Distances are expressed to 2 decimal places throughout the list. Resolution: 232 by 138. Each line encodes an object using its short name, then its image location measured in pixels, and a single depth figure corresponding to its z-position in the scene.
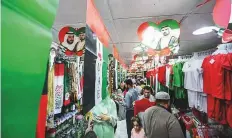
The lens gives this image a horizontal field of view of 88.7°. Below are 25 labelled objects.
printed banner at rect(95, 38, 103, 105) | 1.38
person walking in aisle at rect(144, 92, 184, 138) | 1.70
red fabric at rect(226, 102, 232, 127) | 1.45
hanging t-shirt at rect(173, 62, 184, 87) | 2.91
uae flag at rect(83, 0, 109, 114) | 1.06
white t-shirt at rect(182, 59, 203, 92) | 2.03
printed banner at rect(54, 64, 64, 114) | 1.26
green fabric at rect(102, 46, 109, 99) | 1.73
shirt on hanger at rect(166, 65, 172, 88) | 3.58
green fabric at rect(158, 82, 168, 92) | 4.29
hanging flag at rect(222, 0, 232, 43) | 1.60
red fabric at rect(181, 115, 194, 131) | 2.70
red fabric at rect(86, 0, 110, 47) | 1.09
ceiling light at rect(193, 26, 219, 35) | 3.00
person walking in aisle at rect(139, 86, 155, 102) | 2.75
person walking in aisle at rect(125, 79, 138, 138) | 3.16
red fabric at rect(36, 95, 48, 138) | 0.59
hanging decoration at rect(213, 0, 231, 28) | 1.35
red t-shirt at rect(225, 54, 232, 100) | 1.45
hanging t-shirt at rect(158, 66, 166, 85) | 4.04
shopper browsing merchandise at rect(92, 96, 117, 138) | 1.61
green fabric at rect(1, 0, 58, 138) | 0.34
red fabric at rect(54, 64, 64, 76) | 1.32
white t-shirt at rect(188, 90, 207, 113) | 1.99
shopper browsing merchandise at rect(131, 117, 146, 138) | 2.42
